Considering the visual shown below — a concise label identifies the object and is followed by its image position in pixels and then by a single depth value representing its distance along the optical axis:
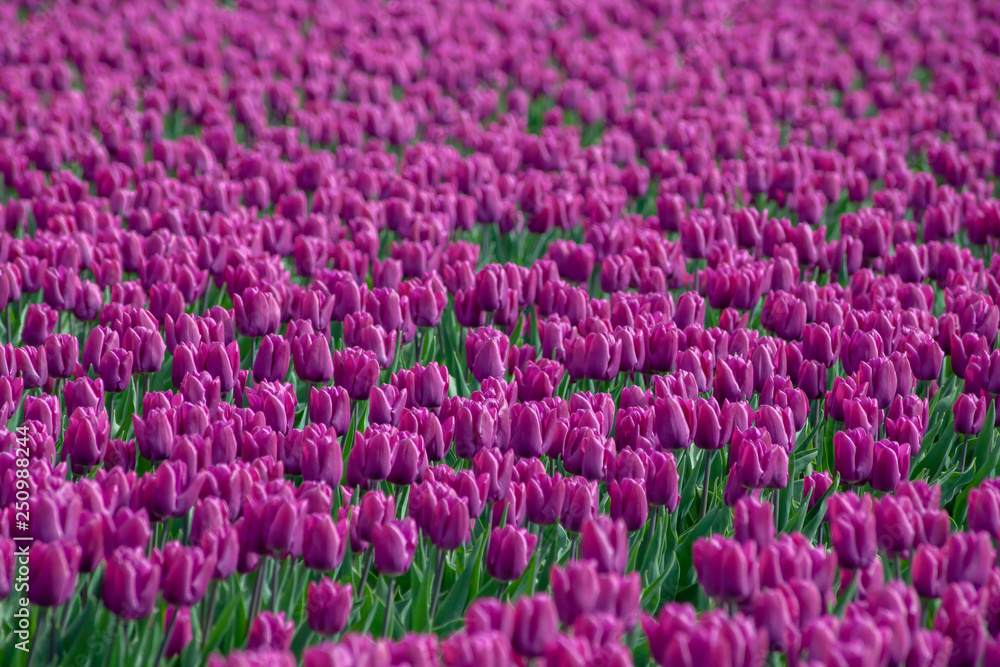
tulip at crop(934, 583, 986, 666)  4.09
